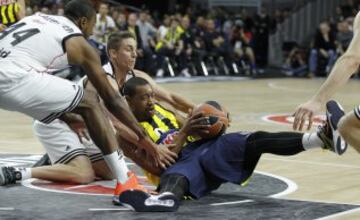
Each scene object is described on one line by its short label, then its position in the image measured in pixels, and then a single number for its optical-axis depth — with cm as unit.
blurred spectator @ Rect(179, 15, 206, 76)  2028
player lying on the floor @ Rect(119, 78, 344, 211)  550
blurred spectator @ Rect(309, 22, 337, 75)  2205
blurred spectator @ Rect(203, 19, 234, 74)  2106
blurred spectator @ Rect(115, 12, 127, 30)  1844
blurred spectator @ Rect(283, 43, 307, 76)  2297
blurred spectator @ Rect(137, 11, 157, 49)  1956
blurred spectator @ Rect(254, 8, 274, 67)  2455
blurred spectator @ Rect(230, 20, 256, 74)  2245
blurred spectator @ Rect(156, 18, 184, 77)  1983
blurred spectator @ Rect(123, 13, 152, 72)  1860
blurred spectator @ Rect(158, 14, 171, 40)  2003
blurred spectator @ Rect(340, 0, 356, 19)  2535
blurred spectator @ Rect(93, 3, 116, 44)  1739
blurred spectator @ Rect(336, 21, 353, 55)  2162
